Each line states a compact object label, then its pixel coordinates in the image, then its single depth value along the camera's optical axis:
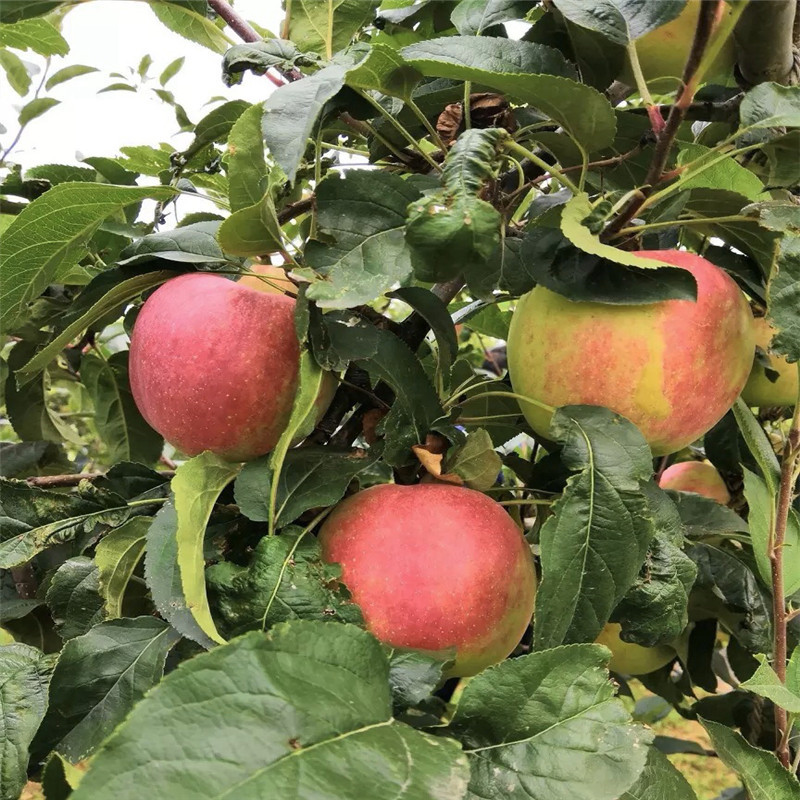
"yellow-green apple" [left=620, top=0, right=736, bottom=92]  0.62
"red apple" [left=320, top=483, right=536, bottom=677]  0.51
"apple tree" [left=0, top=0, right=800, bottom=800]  0.41
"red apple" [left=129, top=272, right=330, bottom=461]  0.55
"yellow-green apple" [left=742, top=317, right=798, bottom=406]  0.76
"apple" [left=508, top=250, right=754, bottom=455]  0.54
